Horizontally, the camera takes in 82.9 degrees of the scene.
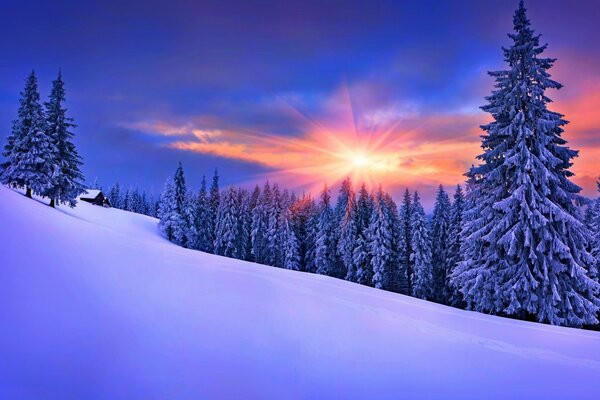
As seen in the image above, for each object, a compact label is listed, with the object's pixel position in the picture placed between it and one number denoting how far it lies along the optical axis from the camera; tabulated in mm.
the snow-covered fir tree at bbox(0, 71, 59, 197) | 32906
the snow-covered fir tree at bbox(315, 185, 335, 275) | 52625
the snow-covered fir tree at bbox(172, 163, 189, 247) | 55719
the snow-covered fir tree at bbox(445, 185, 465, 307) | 36344
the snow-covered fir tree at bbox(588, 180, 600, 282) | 32969
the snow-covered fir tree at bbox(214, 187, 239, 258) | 63219
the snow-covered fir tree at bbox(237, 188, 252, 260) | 65250
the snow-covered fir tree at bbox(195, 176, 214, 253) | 64288
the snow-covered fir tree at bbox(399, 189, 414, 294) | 46812
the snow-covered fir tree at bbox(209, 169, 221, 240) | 70756
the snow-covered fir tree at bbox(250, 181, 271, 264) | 63628
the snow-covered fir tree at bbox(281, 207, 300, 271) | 56531
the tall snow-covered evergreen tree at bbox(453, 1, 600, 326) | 13578
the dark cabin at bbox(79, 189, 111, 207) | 71744
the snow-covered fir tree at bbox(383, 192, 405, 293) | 45531
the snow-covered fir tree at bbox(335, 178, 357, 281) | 49281
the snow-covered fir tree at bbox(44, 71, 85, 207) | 35906
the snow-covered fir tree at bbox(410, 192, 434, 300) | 43156
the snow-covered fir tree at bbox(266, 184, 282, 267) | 60156
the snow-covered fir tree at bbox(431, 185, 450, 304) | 42281
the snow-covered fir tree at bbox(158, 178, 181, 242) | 56000
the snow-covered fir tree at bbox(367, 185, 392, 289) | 43812
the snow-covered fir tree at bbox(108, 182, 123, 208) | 112844
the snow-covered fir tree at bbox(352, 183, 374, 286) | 46562
